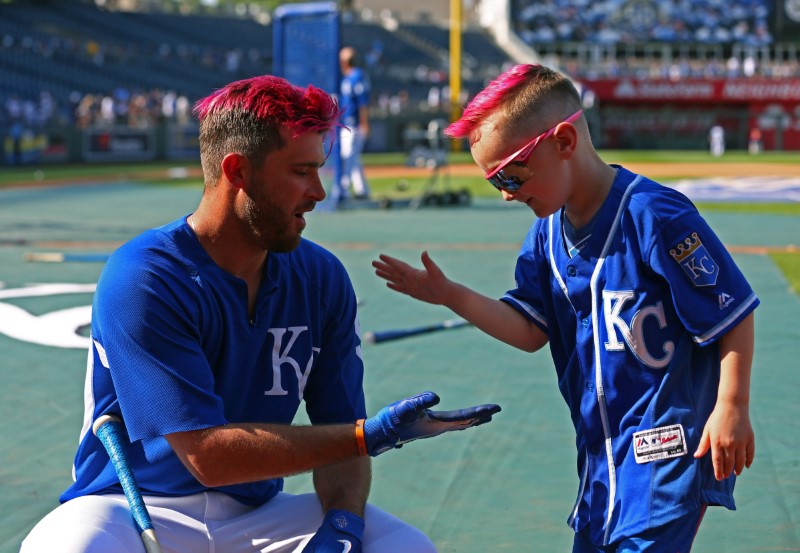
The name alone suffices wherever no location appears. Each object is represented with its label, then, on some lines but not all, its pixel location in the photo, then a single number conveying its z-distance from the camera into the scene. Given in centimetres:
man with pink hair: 260
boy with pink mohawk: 268
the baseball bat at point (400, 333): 697
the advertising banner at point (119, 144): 3309
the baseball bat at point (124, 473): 264
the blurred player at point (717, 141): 4238
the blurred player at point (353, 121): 1678
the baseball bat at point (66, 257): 1034
